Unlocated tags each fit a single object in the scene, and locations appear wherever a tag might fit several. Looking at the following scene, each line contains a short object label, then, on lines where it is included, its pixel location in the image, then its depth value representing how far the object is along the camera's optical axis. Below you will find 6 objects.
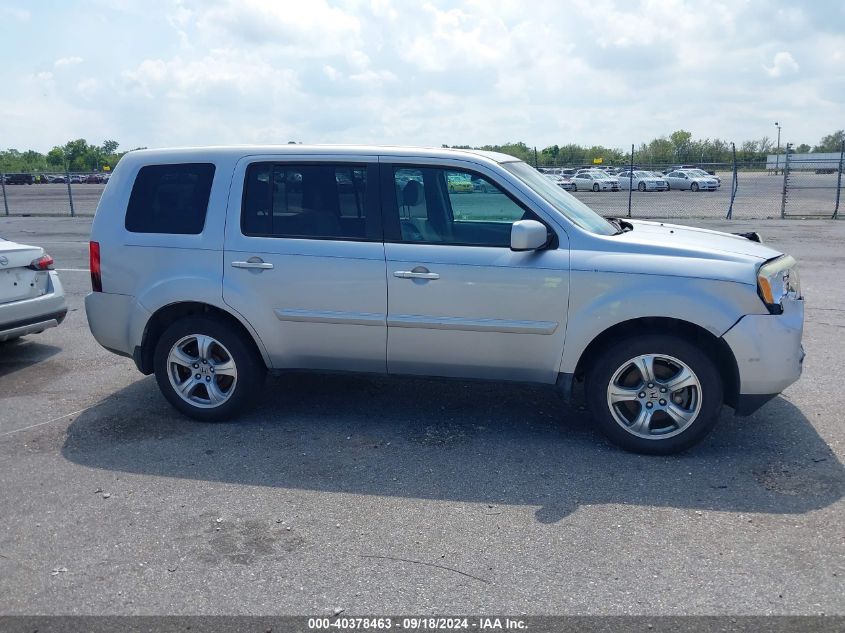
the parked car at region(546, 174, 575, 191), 38.39
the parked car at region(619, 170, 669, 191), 40.88
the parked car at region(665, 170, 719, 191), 41.78
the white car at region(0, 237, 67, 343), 7.04
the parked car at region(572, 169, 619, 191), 40.94
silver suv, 4.85
